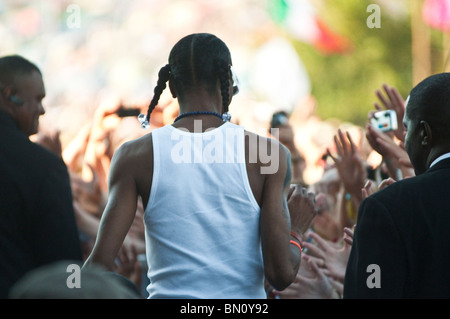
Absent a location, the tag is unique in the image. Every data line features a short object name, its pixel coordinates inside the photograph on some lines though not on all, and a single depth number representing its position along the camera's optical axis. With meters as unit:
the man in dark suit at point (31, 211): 5.33
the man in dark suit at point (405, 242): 4.30
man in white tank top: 5.00
